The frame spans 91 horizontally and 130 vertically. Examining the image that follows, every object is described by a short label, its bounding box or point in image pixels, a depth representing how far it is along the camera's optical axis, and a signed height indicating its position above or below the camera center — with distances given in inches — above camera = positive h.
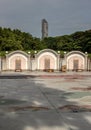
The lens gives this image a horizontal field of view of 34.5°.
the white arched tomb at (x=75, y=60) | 901.4 +38.0
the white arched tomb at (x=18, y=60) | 876.3 +37.9
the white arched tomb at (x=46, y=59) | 882.2 +43.8
